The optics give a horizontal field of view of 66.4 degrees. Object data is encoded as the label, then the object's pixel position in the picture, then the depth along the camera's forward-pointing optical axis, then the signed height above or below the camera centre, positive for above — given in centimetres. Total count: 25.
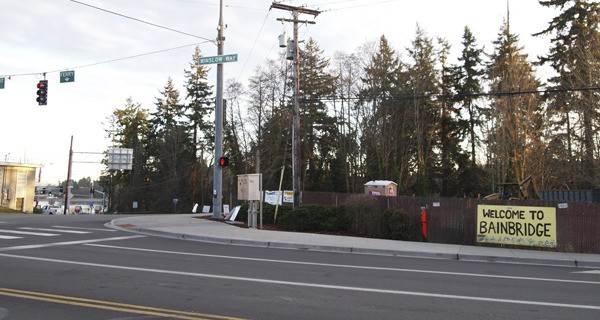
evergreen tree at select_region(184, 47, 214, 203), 6606 +1050
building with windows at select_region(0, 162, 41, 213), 6056 +144
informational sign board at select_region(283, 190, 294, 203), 2391 +5
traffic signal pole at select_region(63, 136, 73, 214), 5347 +153
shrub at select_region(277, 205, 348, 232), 1962 -89
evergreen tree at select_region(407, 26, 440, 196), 4656 +892
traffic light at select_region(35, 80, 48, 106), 2272 +512
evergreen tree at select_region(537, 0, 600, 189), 2880 +726
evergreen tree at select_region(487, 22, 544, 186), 3547 +606
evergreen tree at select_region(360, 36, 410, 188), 4606 +809
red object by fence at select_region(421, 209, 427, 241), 1778 -88
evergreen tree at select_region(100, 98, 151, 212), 7138 +487
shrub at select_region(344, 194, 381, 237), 1905 -63
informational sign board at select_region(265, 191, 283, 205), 2528 +4
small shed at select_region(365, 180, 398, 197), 2753 +66
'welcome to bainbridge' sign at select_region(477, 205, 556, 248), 1577 -88
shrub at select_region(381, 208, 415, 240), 1792 -101
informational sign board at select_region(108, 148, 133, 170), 5054 +411
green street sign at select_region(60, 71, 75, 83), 2138 +557
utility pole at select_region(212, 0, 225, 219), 2381 +364
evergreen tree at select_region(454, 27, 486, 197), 4991 +978
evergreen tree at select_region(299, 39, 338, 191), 5266 +841
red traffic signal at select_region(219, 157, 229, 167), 2213 +175
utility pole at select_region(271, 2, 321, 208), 2214 +446
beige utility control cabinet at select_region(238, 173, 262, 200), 1967 +50
